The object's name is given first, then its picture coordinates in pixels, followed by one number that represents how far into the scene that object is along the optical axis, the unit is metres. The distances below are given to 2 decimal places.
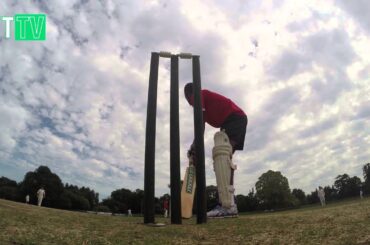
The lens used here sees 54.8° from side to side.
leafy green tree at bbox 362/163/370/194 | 92.46
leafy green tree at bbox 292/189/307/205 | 103.34
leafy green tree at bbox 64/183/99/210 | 95.09
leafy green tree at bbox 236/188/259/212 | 78.00
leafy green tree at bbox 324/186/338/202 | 92.69
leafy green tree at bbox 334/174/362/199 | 93.44
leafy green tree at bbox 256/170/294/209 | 73.81
